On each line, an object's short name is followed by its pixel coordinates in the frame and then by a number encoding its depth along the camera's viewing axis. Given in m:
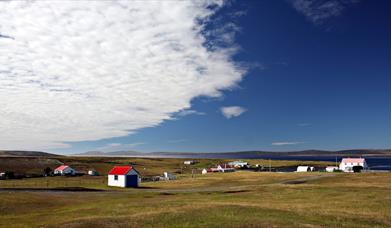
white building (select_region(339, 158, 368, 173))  150.31
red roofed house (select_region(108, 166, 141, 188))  94.81
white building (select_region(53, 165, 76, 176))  140.38
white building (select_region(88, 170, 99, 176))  145.55
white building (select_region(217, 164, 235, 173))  166.55
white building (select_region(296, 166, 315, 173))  158.75
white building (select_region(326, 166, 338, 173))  150.38
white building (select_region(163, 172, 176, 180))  128.09
